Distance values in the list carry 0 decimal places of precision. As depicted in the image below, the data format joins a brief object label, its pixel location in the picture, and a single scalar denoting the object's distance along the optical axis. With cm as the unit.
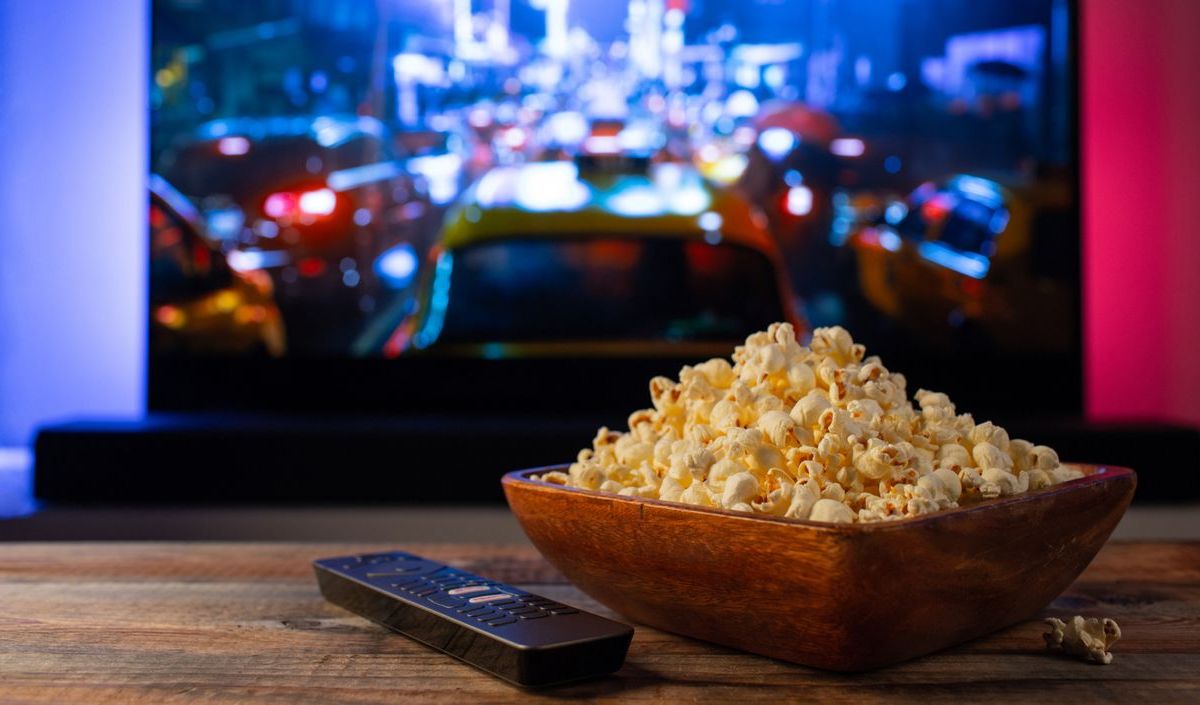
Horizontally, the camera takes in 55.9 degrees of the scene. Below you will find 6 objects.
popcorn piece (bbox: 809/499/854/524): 55
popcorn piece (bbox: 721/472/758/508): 58
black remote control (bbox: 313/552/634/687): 56
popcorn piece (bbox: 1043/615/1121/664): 60
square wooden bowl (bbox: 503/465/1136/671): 53
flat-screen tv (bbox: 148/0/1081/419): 316
